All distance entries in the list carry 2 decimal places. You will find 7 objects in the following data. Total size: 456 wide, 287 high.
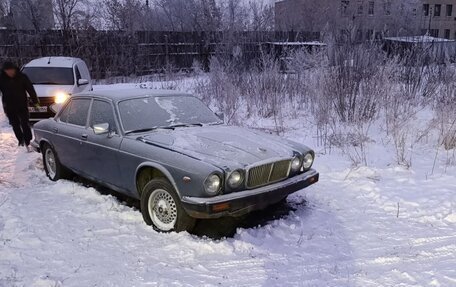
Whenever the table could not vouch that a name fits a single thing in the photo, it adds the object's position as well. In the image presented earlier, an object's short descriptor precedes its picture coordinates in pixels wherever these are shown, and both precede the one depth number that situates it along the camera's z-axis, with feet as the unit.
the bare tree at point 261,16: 86.07
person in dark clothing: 27.04
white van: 34.19
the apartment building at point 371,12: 126.41
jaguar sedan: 13.51
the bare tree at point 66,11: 79.10
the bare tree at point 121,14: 80.79
